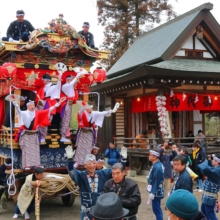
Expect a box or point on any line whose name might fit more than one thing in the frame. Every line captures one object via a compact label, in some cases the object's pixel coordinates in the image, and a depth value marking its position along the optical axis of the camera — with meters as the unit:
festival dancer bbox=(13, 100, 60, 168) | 7.37
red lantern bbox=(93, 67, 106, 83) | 8.55
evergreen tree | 25.52
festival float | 7.82
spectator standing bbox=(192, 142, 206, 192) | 10.65
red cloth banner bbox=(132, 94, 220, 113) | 13.20
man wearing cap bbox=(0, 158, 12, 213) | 7.52
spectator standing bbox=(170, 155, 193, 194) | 4.97
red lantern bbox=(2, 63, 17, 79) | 7.14
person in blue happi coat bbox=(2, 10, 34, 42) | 8.45
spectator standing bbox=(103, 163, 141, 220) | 4.04
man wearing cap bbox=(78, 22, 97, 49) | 8.92
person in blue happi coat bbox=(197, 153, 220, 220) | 5.55
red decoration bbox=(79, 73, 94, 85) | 8.75
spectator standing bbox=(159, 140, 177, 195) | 9.69
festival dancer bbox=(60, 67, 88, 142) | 8.10
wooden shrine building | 12.74
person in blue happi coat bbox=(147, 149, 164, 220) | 6.11
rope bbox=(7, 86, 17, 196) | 7.21
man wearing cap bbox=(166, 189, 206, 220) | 2.55
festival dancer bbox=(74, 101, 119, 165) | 7.96
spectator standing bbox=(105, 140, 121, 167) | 11.05
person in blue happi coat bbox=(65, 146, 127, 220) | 4.88
